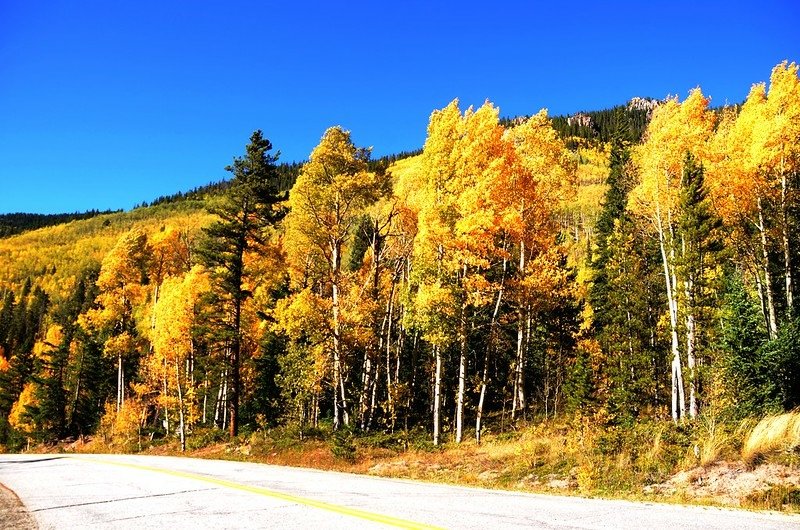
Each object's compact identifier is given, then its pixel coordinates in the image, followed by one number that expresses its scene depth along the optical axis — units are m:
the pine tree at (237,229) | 26.36
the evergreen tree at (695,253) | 20.03
